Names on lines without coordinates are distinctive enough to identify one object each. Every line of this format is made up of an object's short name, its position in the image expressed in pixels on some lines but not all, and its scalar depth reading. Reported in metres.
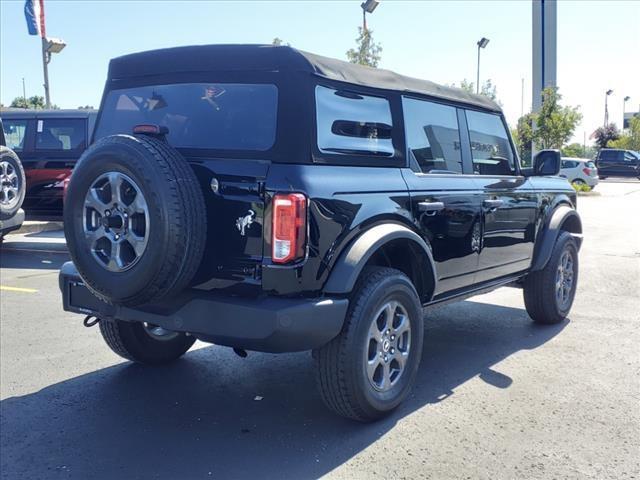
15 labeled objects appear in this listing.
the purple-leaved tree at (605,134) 56.38
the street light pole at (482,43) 36.25
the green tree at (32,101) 68.29
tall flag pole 17.41
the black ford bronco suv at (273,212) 3.13
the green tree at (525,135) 31.09
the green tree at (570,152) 38.72
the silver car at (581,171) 27.34
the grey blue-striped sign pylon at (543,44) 31.78
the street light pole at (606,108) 74.40
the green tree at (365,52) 24.95
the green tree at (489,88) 47.93
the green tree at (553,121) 28.83
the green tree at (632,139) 47.53
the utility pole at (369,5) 19.31
